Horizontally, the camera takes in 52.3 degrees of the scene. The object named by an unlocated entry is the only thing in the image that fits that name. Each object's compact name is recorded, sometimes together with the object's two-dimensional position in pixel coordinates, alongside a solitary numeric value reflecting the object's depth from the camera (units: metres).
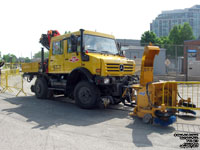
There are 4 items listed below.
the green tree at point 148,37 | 52.41
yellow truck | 7.27
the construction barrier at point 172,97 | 6.32
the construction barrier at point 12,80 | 14.04
